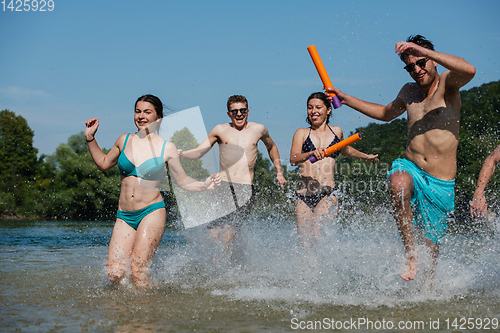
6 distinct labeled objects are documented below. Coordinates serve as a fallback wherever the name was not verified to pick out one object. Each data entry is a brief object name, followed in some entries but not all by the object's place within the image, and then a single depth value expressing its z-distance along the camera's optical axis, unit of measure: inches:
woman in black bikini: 230.7
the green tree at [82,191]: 1777.8
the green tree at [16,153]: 2291.0
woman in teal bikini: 191.8
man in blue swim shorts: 175.6
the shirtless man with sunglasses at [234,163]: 244.2
